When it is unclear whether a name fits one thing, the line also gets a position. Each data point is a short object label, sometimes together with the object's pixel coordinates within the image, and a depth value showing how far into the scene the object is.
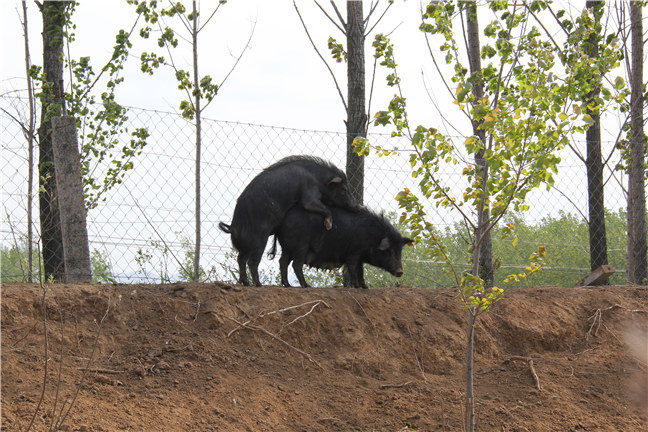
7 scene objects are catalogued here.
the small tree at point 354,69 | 14.68
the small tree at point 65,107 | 14.33
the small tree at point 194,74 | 13.18
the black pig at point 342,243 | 12.87
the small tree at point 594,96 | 7.56
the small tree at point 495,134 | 6.97
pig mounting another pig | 12.22
